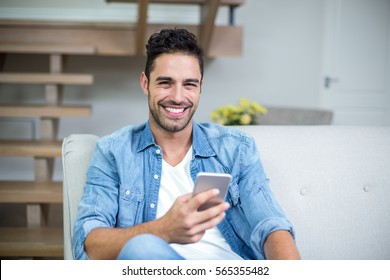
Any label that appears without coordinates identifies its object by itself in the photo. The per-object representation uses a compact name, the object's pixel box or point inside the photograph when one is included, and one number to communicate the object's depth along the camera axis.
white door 4.60
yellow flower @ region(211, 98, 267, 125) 2.70
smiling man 1.41
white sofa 1.60
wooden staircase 2.47
